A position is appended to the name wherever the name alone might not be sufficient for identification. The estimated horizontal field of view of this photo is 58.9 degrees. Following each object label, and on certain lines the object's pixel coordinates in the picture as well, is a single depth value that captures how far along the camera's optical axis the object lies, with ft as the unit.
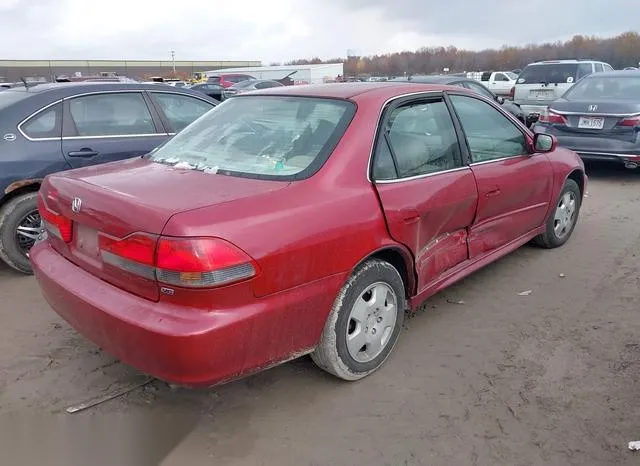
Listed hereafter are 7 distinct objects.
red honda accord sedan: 7.87
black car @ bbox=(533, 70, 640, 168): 25.16
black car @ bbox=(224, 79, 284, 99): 75.10
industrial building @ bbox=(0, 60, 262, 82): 237.86
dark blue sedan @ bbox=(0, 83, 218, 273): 15.25
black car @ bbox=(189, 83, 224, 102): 68.74
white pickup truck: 86.30
